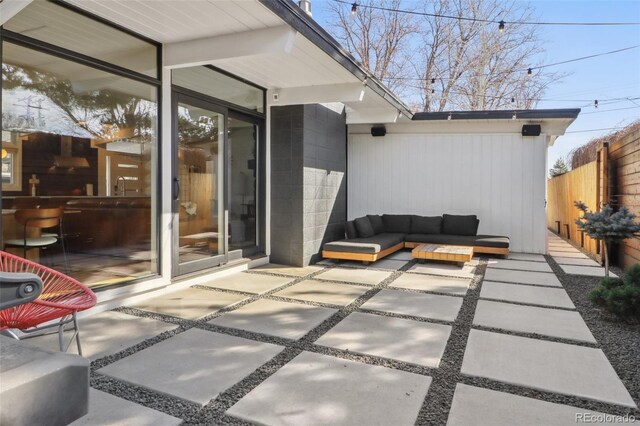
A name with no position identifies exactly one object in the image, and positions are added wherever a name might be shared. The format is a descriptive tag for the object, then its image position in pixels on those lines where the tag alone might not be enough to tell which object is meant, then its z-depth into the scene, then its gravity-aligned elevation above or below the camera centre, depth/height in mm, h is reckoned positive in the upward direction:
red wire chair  1940 -564
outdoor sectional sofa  5934 -634
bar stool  3885 -285
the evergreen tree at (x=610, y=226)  3893 -245
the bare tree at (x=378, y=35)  13188 +5778
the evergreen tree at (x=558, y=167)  15392 +1392
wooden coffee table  5621 -777
